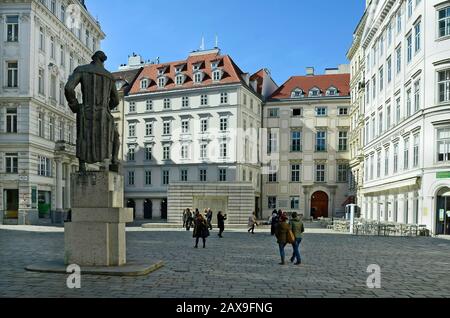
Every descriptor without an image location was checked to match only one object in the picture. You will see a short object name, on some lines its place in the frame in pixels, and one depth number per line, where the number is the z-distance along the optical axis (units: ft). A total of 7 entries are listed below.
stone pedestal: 40.09
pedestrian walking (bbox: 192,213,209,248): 66.74
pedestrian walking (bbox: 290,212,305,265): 49.26
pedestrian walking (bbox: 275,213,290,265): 49.06
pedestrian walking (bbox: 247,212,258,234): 104.51
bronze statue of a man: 41.75
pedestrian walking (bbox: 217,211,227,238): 90.27
